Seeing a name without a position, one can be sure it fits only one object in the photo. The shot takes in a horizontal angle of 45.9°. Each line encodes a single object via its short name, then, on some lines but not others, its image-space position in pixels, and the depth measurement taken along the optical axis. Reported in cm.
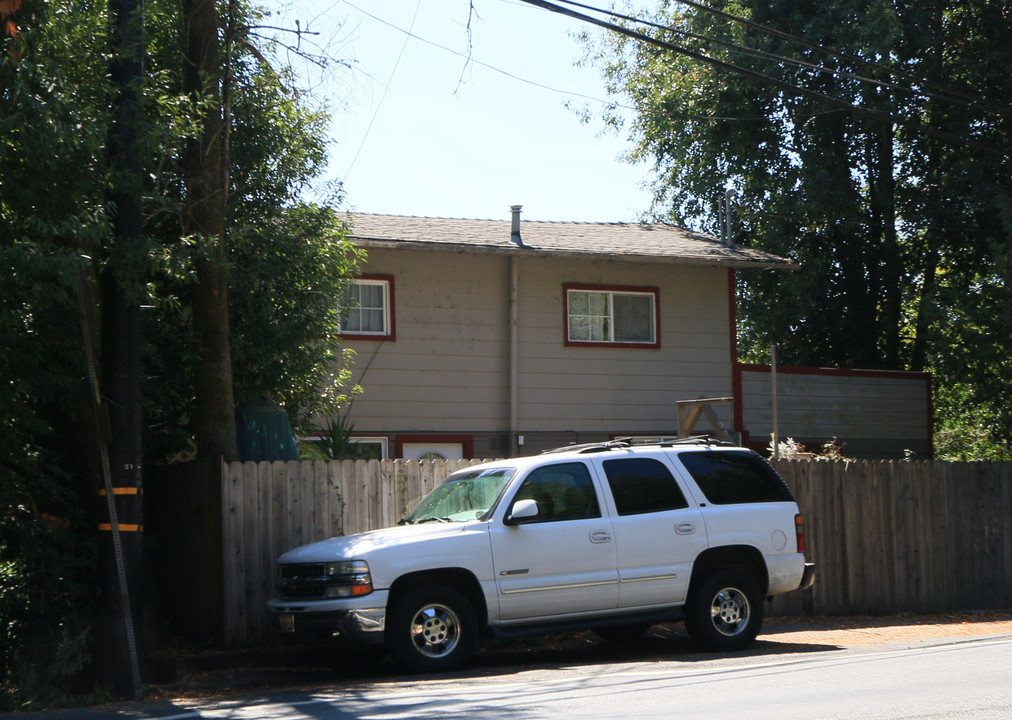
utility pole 998
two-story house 1827
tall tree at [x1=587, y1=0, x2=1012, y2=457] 2308
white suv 1002
